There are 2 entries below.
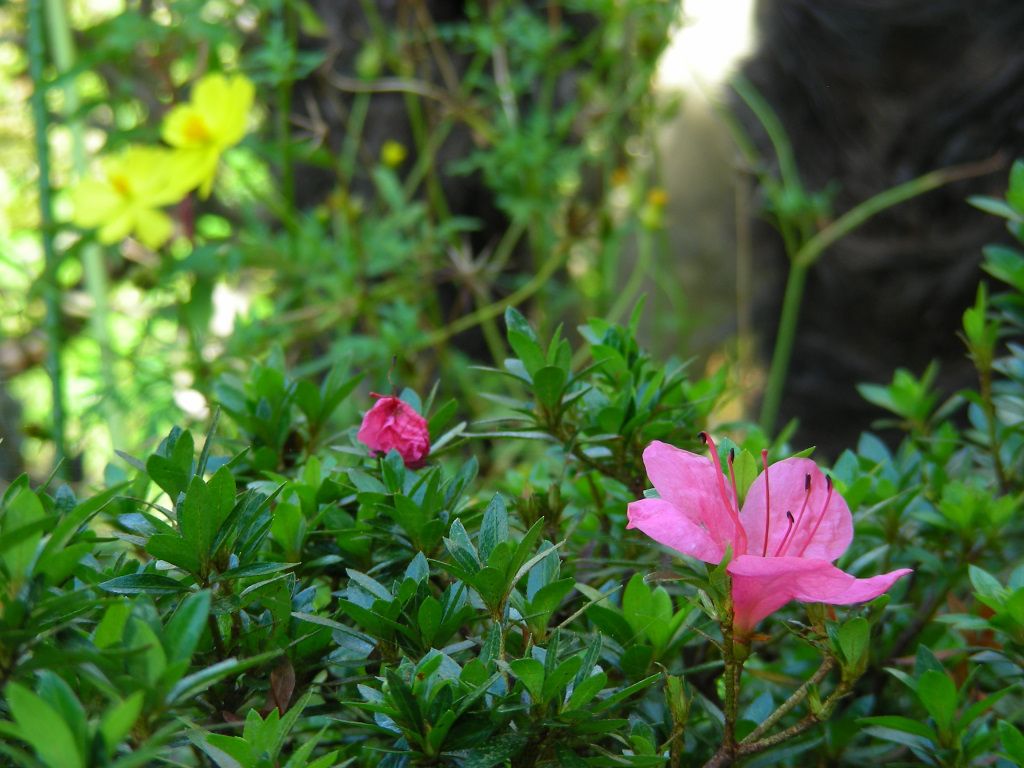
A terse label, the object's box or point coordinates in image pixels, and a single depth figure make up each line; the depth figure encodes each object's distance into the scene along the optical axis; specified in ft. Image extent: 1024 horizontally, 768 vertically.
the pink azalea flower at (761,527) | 1.45
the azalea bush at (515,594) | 1.39
